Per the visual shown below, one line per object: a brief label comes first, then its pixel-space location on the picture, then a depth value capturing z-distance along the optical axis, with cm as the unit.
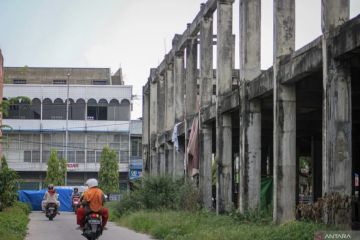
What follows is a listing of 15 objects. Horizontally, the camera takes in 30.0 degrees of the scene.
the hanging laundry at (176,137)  3136
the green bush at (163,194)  2497
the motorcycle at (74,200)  3933
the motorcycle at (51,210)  3138
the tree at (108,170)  6238
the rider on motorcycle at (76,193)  4041
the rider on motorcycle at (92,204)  1449
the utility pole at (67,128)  6611
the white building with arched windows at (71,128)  6662
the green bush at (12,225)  1664
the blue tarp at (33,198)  4675
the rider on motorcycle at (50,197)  3219
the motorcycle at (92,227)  1416
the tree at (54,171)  6209
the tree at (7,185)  2888
